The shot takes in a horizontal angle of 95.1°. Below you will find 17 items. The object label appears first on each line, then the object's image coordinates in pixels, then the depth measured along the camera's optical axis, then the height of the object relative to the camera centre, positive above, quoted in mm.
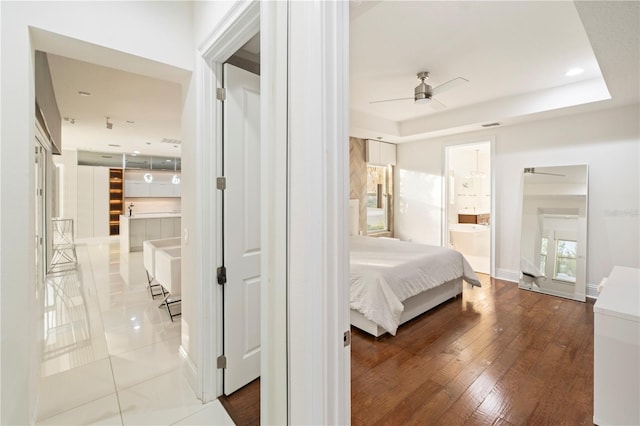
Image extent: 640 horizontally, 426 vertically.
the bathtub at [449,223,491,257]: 6395 -656
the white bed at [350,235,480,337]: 2740 -764
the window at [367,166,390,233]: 6098 +218
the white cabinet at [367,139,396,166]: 5688 +1126
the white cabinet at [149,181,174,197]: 9148 +556
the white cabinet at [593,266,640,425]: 1595 -842
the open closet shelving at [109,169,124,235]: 8547 +233
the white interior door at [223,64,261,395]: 1918 -122
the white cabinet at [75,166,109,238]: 7960 +111
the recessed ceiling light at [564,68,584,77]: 3194 +1547
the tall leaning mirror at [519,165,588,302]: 3924 -294
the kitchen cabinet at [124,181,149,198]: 8680 +552
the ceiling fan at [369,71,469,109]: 3252 +1319
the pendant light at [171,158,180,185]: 9531 +1001
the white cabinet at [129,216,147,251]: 6711 -632
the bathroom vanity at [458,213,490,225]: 6895 -207
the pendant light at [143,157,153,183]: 9008 +965
